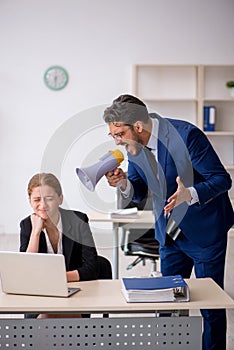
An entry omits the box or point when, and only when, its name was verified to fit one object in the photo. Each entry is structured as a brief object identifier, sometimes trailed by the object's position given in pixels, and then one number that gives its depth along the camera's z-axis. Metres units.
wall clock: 7.21
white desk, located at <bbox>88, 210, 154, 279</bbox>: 4.49
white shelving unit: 7.27
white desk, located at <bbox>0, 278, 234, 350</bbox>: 2.41
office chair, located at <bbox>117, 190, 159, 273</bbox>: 4.66
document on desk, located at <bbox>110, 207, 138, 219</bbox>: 4.57
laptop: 2.47
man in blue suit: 2.89
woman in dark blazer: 2.95
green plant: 7.14
